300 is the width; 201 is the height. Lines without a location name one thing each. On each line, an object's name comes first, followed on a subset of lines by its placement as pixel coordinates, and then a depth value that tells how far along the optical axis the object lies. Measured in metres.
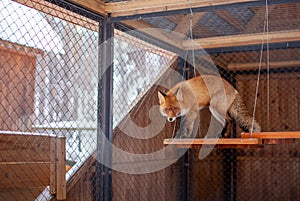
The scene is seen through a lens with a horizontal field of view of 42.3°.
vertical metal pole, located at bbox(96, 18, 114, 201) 3.52
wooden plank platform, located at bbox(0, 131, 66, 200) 2.58
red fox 3.47
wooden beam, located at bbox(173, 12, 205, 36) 4.20
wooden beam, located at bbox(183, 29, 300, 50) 4.38
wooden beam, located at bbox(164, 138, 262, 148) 2.81
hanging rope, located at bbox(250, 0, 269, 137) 4.10
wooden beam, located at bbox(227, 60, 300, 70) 5.78
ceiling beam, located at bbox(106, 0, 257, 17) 3.31
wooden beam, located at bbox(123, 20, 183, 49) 4.09
